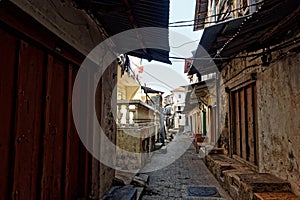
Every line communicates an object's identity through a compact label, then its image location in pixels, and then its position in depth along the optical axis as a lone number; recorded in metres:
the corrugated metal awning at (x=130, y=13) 2.88
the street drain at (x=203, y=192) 5.46
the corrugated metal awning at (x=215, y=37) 3.71
